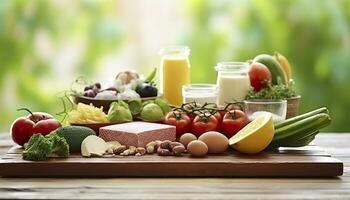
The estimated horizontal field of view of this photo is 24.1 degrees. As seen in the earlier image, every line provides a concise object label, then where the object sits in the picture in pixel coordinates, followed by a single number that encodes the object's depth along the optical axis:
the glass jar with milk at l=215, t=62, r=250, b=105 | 2.83
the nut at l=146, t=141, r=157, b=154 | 2.39
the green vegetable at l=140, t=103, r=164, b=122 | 2.68
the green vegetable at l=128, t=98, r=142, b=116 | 2.74
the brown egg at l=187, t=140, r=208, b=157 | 2.33
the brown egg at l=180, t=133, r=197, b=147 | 2.42
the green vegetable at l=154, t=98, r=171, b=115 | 2.74
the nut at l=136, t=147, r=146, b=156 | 2.37
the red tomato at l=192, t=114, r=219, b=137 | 2.50
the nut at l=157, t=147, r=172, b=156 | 2.35
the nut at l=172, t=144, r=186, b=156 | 2.35
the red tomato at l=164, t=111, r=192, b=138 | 2.54
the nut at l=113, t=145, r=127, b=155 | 2.37
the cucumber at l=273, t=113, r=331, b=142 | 2.43
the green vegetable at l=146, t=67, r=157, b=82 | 3.06
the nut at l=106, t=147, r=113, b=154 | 2.38
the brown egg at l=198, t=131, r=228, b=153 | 2.38
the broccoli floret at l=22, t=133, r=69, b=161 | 2.30
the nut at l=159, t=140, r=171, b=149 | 2.38
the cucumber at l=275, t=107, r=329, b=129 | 2.47
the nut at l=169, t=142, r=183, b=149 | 2.37
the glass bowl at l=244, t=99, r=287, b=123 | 2.55
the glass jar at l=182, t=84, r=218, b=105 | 2.79
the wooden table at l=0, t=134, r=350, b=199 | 2.06
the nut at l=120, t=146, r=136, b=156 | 2.36
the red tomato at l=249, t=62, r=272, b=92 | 2.92
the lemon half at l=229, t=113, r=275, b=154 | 2.35
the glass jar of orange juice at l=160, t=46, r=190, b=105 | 3.00
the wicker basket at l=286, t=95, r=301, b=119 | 2.84
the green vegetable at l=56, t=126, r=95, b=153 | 2.42
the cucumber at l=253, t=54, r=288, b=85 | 2.97
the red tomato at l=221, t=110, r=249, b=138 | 2.49
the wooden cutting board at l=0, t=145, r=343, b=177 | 2.25
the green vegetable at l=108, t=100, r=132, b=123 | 2.63
